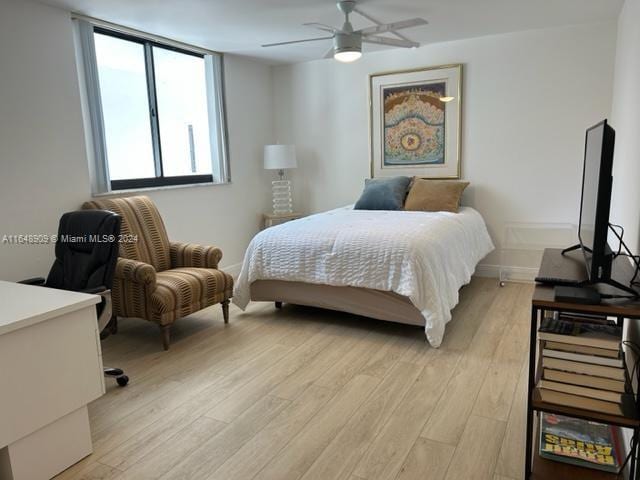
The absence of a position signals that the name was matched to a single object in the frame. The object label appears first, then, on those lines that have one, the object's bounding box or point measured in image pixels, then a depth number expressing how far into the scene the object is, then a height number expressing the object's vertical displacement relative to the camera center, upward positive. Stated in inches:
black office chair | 94.5 -19.6
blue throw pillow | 171.9 -14.4
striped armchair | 117.3 -30.9
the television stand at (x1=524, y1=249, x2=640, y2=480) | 56.4 -32.3
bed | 115.2 -29.4
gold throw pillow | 165.5 -15.0
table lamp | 196.4 -2.7
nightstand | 202.0 -25.6
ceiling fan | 122.5 +32.2
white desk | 65.7 -32.3
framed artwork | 178.7 +13.1
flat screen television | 58.0 -6.9
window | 140.5 +17.4
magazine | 63.6 -41.4
